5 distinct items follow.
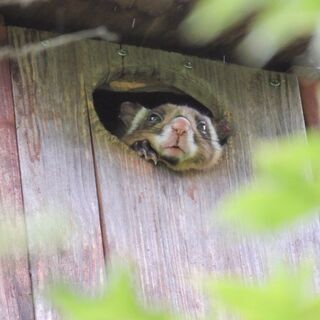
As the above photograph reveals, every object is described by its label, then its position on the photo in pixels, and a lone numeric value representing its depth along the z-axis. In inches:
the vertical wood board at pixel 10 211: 177.5
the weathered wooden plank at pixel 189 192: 201.8
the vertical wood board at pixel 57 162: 188.5
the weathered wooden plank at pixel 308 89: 257.9
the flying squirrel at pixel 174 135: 242.4
